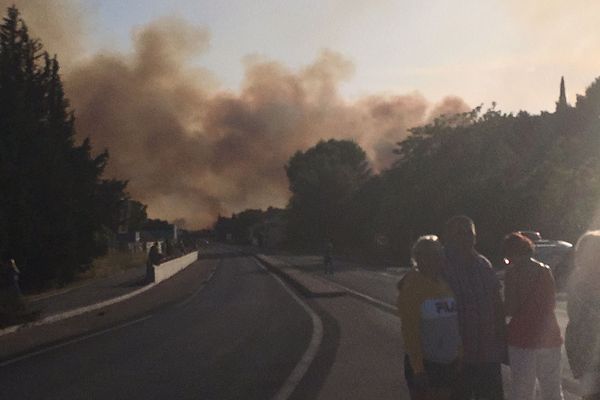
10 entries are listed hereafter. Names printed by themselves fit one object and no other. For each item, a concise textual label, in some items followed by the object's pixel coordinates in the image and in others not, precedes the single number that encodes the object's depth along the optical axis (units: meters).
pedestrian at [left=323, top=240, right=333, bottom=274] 54.06
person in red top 7.33
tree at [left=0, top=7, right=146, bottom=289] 51.16
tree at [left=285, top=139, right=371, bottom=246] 133.75
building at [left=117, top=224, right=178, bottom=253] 115.87
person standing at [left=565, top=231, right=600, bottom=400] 6.98
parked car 37.25
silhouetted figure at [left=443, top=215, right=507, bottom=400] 7.13
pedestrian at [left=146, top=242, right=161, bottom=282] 50.81
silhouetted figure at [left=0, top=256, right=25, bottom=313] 26.06
